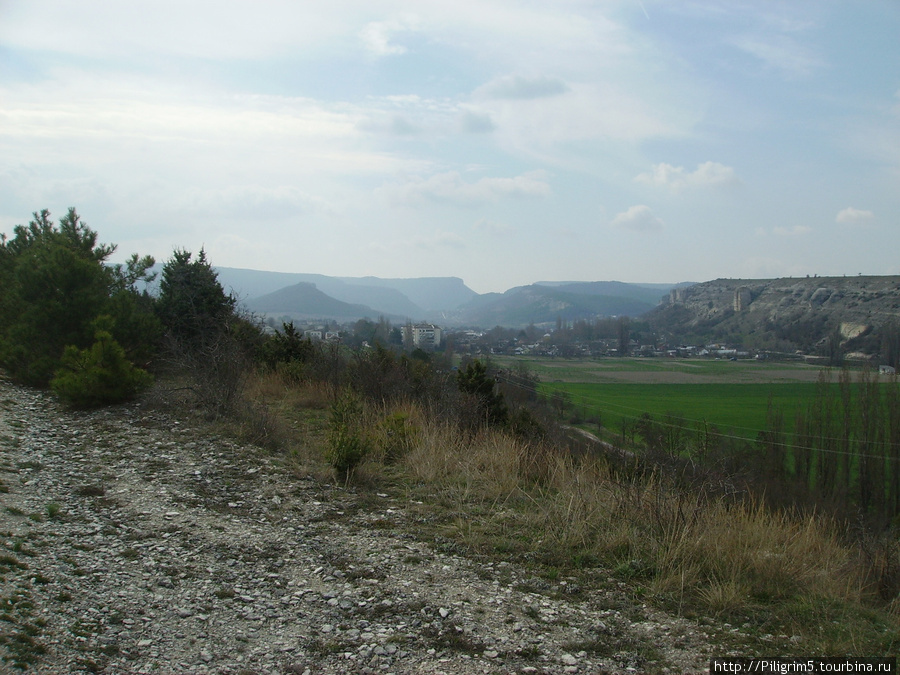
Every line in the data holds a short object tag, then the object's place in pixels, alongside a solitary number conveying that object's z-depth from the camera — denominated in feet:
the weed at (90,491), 17.82
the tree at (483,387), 41.22
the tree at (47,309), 34.40
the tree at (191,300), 49.44
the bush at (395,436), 25.21
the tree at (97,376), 29.48
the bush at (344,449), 21.39
